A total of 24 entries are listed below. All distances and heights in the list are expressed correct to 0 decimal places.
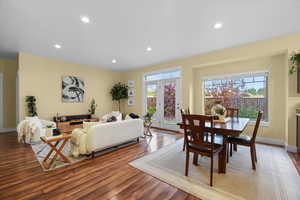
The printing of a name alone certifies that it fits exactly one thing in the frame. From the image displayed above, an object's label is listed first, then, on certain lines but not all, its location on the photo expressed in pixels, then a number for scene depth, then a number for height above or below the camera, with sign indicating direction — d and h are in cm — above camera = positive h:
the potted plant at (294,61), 286 +87
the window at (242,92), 381 +23
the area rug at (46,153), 245 -124
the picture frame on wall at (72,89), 517 +41
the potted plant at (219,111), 284 -26
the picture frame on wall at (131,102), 670 -15
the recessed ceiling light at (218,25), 260 +154
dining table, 192 -47
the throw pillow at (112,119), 355 -56
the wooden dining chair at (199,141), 187 -66
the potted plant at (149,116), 422 -56
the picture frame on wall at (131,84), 669 +80
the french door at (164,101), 520 -7
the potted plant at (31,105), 426 -22
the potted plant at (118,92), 654 +36
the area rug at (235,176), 169 -123
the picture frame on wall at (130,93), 669 +32
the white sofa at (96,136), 269 -83
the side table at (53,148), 233 -92
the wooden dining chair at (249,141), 223 -76
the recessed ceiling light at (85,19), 242 +154
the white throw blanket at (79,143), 269 -92
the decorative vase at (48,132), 374 -97
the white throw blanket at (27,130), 340 -85
